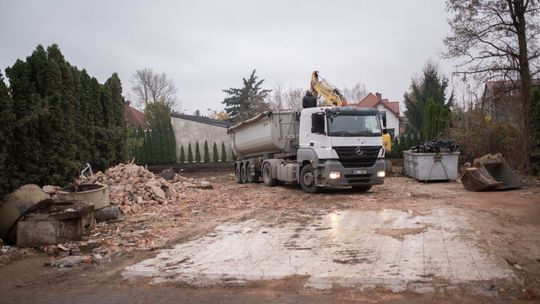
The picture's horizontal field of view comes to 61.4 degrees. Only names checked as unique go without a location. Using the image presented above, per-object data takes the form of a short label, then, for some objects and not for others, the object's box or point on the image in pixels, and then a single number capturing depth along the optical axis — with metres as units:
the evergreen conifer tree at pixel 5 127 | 10.17
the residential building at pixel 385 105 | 58.56
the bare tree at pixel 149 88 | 64.88
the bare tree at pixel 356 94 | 80.84
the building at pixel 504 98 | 21.67
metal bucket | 14.45
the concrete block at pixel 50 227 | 8.34
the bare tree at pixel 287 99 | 51.66
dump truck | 14.18
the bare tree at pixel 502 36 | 20.80
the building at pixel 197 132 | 37.03
